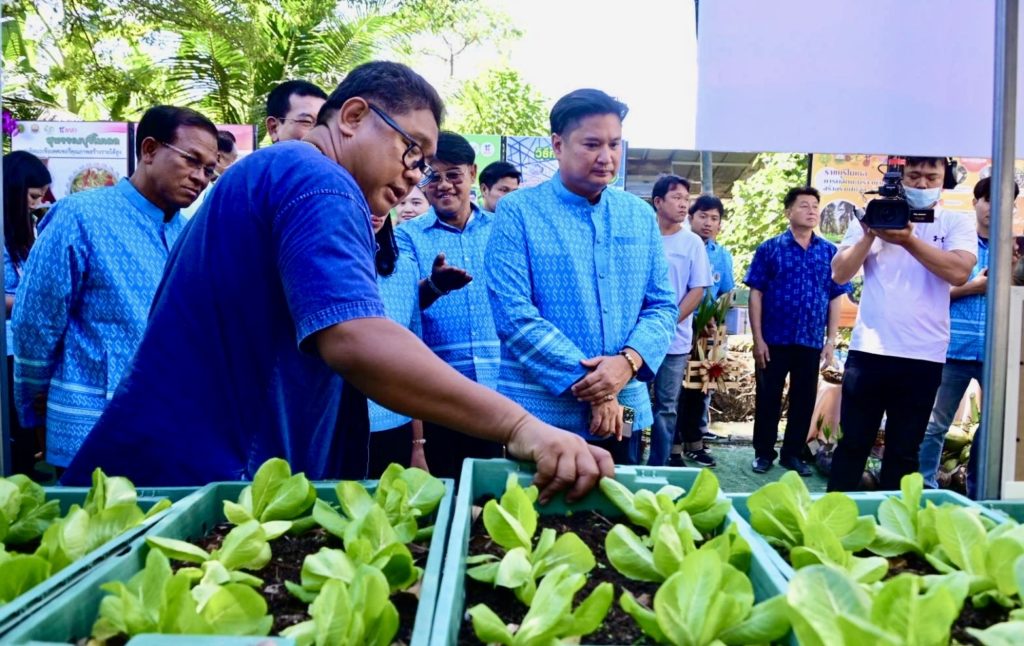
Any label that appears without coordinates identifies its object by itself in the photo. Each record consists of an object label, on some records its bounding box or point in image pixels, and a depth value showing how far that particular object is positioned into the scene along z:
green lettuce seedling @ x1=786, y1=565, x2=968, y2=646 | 0.65
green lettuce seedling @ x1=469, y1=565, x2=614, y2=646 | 0.73
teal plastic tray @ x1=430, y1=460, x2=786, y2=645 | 0.73
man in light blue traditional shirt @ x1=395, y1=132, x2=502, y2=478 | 2.87
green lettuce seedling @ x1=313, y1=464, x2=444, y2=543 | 1.04
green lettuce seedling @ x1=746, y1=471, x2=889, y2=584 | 0.92
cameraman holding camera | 3.04
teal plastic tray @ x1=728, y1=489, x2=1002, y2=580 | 1.16
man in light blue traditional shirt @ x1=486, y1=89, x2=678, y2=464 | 2.10
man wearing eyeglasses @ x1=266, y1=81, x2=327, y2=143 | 2.77
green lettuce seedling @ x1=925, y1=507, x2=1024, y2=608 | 0.88
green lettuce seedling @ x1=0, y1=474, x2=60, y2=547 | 1.04
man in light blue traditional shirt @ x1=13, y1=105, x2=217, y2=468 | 2.07
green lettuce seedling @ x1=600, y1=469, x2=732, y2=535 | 1.07
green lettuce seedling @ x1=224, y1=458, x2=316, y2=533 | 1.08
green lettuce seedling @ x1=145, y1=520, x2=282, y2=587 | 0.87
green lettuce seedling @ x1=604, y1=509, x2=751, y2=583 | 0.89
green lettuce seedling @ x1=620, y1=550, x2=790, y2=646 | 0.74
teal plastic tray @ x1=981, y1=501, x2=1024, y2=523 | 1.24
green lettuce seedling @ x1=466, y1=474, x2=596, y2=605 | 0.89
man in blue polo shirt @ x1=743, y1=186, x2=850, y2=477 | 4.42
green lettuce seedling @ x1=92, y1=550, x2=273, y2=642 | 0.71
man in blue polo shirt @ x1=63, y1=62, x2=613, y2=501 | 1.12
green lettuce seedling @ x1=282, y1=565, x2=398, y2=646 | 0.71
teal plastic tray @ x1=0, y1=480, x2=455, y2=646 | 0.65
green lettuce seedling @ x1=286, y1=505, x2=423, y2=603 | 0.85
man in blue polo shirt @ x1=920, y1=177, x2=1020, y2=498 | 3.45
